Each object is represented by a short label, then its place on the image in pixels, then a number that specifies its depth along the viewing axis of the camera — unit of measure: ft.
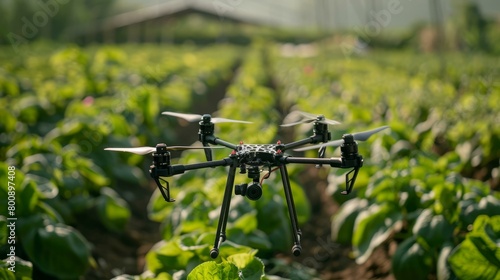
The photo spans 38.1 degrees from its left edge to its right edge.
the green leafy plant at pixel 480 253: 9.34
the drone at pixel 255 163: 5.65
